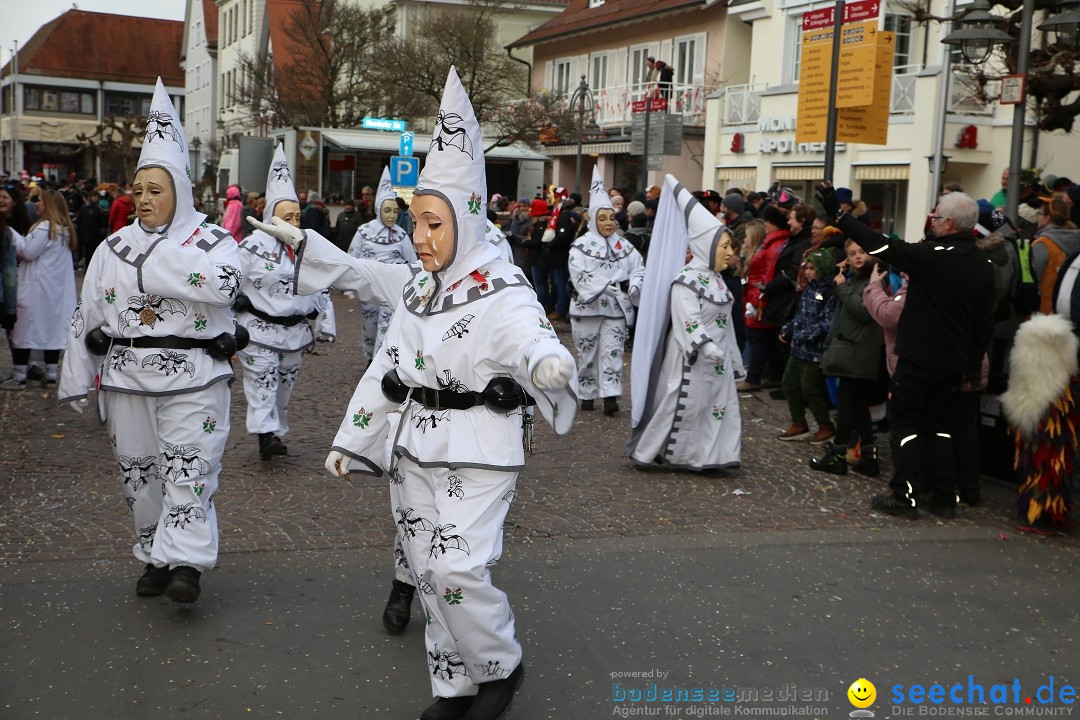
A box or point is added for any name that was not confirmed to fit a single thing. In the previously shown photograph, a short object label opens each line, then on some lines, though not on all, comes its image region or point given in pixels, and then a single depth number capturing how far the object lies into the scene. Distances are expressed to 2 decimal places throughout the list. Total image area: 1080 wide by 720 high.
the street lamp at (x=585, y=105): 23.86
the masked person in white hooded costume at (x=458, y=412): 4.23
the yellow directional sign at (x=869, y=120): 13.07
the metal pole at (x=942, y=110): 22.62
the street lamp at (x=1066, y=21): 10.12
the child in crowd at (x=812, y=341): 9.24
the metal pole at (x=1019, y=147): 10.33
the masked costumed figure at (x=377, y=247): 12.80
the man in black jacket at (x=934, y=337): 7.21
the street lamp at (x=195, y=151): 60.09
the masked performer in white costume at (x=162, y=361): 5.45
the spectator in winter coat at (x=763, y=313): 11.70
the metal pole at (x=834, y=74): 12.30
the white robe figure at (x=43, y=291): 11.95
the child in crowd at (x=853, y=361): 8.51
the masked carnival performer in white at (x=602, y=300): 11.07
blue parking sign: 19.11
